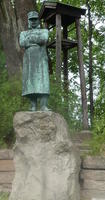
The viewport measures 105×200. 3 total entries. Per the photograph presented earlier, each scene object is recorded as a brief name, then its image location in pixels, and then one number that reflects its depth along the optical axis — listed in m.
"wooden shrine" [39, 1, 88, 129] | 8.06
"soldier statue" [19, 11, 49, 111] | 5.15
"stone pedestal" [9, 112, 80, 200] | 4.84
